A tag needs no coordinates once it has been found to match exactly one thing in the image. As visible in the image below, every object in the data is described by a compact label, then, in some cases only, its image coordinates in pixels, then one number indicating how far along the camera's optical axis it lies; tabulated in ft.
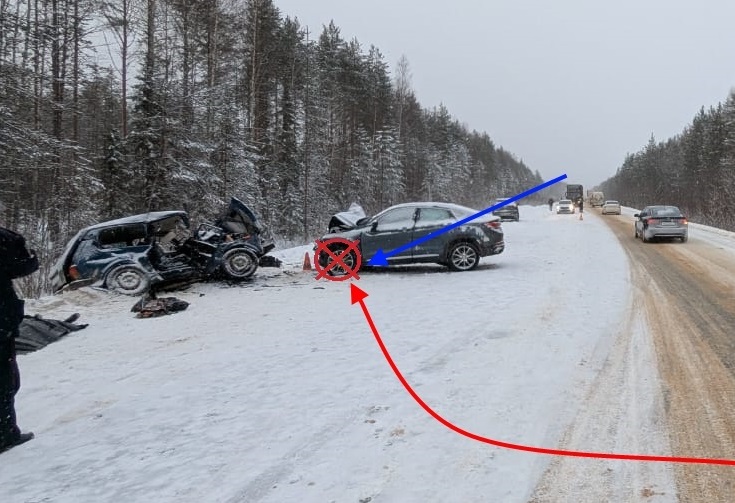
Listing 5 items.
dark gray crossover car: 38.32
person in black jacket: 12.41
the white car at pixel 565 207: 145.48
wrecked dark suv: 31.42
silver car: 60.95
